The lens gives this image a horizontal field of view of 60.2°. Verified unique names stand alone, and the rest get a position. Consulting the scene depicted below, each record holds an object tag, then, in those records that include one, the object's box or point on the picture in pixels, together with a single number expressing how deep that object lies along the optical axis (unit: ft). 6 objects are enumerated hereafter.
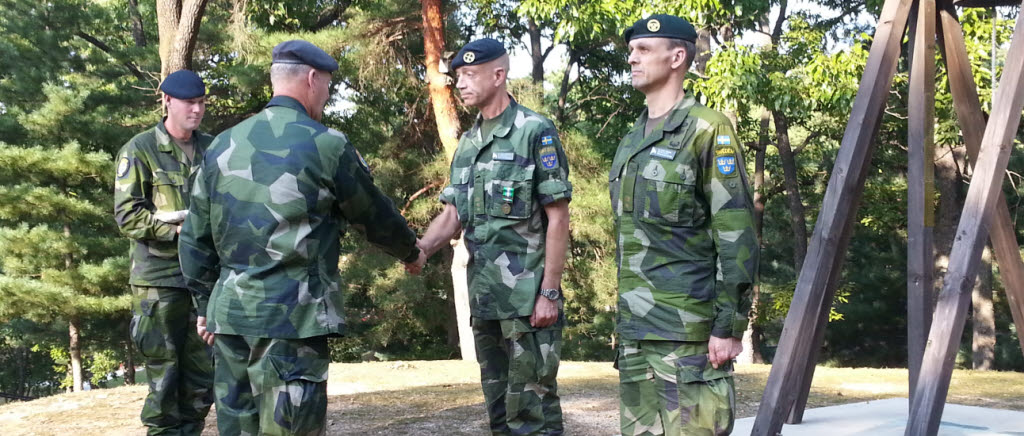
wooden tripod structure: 13.89
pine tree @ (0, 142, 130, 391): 57.67
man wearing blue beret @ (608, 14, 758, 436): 10.03
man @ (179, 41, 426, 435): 9.30
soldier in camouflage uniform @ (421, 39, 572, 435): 11.93
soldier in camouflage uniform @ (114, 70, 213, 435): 14.53
